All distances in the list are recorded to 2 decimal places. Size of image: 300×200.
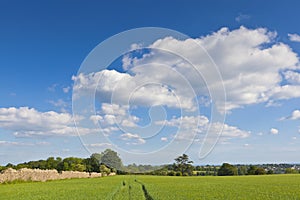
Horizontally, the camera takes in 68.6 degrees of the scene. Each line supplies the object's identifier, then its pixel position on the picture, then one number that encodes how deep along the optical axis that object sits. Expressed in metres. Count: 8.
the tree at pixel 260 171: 74.38
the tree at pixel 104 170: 74.36
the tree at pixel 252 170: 76.47
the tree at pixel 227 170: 80.63
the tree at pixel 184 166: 93.29
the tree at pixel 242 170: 80.05
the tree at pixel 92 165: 81.70
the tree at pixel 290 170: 83.04
